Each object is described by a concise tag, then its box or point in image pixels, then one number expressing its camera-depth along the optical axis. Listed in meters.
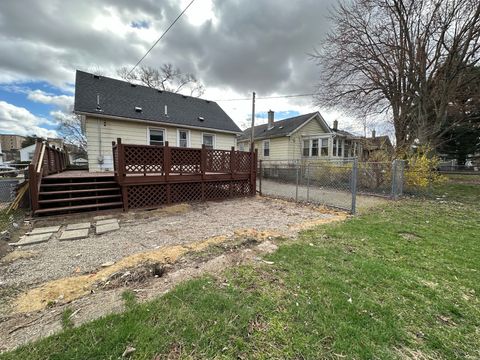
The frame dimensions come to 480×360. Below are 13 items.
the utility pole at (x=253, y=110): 15.44
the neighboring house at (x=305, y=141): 17.77
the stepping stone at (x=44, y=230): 4.42
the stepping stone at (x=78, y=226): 4.71
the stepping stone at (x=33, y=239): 3.88
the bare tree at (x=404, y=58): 9.75
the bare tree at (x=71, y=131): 27.30
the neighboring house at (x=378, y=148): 10.21
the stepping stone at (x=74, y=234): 4.16
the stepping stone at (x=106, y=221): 5.06
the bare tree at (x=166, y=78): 23.09
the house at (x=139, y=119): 9.52
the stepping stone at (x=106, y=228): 4.50
